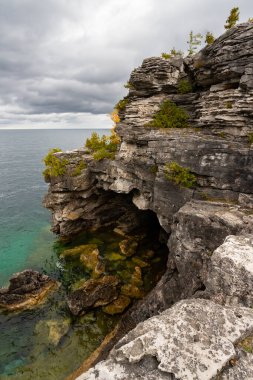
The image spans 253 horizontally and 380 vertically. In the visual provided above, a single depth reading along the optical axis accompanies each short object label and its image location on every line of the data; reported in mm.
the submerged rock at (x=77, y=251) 29859
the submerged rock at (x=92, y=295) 21141
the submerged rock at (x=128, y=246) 29416
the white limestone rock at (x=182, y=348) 5613
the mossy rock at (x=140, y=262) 27397
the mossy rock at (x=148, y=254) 29156
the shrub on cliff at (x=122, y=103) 27578
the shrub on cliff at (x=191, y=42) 24766
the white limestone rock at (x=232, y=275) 8188
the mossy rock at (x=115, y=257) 28453
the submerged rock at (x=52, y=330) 19311
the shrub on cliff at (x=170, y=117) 23828
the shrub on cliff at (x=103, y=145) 29812
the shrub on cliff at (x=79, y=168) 30734
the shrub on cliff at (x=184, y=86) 23922
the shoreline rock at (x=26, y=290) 22594
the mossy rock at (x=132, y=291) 22875
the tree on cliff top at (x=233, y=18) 20141
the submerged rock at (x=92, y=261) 26109
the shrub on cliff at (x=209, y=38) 21984
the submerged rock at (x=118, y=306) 21180
